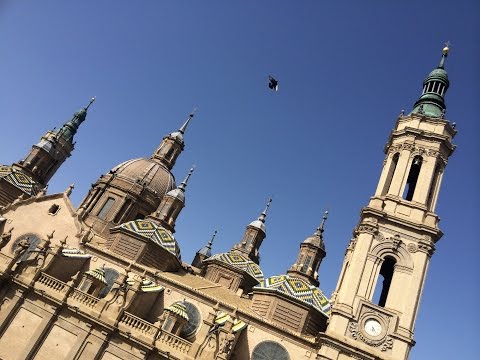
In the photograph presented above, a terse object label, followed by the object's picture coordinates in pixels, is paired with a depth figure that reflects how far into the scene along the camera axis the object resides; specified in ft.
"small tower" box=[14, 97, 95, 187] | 157.79
